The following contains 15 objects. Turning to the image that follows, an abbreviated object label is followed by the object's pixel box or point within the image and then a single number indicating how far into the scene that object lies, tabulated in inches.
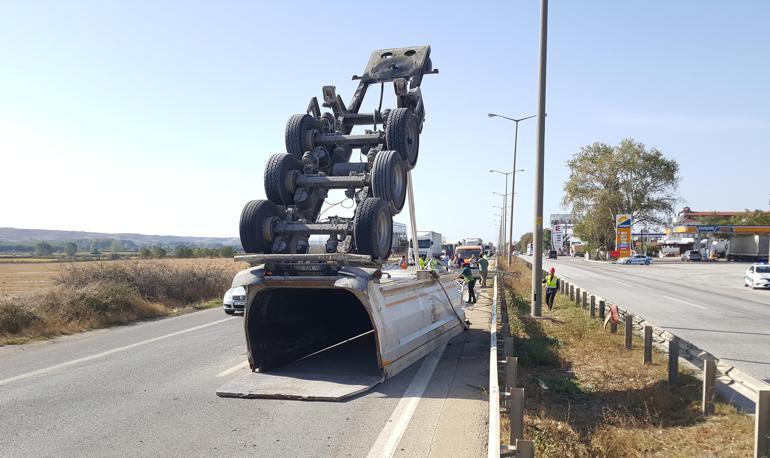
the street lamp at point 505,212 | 2987.2
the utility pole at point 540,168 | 652.7
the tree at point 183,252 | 2049.1
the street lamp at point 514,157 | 1720.0
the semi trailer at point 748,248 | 3041.3
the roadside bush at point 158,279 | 772.0
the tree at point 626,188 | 3491.6
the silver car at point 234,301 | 679.7
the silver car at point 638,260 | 2950.3
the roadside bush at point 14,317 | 536.7
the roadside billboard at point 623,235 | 3083.2
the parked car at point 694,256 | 3366.1
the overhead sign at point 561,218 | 5942.4
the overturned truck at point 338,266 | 322.0
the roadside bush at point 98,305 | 606.4
